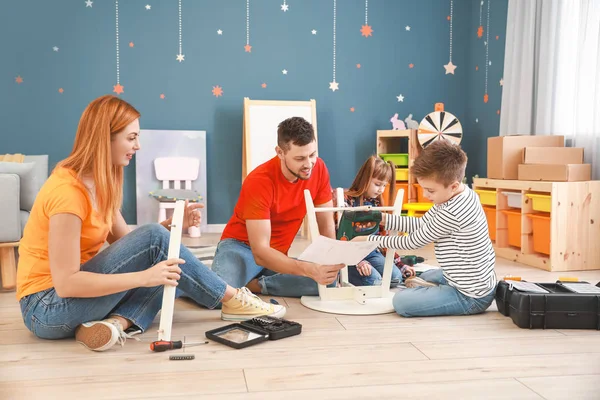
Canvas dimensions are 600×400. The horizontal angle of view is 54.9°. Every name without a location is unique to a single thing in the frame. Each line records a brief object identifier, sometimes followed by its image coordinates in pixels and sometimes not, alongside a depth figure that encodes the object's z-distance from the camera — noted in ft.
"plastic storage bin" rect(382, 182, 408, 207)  13.85
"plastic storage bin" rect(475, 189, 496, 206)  11.36
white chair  13.97
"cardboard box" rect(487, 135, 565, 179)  10.75
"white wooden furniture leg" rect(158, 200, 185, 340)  5.22
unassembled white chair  6.72
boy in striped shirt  6.33
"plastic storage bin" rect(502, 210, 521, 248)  10.60
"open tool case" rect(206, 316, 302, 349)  5.42
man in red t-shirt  6.48
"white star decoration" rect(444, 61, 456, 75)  15.40
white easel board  14.03
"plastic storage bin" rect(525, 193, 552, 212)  9.58
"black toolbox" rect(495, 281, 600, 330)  6.00
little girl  7.82
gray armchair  7.77
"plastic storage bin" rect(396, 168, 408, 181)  13.93
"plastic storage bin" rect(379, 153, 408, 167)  14.10
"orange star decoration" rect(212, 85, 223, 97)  14.61
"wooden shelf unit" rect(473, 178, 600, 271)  9.43
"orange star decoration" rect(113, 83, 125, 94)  14.19
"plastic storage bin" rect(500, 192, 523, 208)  10.47
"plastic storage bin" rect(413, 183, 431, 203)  13.67
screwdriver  5.20
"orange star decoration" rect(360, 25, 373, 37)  15.11
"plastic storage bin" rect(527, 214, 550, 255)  9.72
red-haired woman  4.88
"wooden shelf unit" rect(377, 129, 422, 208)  13.84
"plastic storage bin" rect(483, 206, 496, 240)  11.56
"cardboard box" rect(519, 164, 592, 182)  9.45
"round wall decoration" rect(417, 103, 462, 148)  13.57
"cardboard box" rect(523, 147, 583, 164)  10.21
